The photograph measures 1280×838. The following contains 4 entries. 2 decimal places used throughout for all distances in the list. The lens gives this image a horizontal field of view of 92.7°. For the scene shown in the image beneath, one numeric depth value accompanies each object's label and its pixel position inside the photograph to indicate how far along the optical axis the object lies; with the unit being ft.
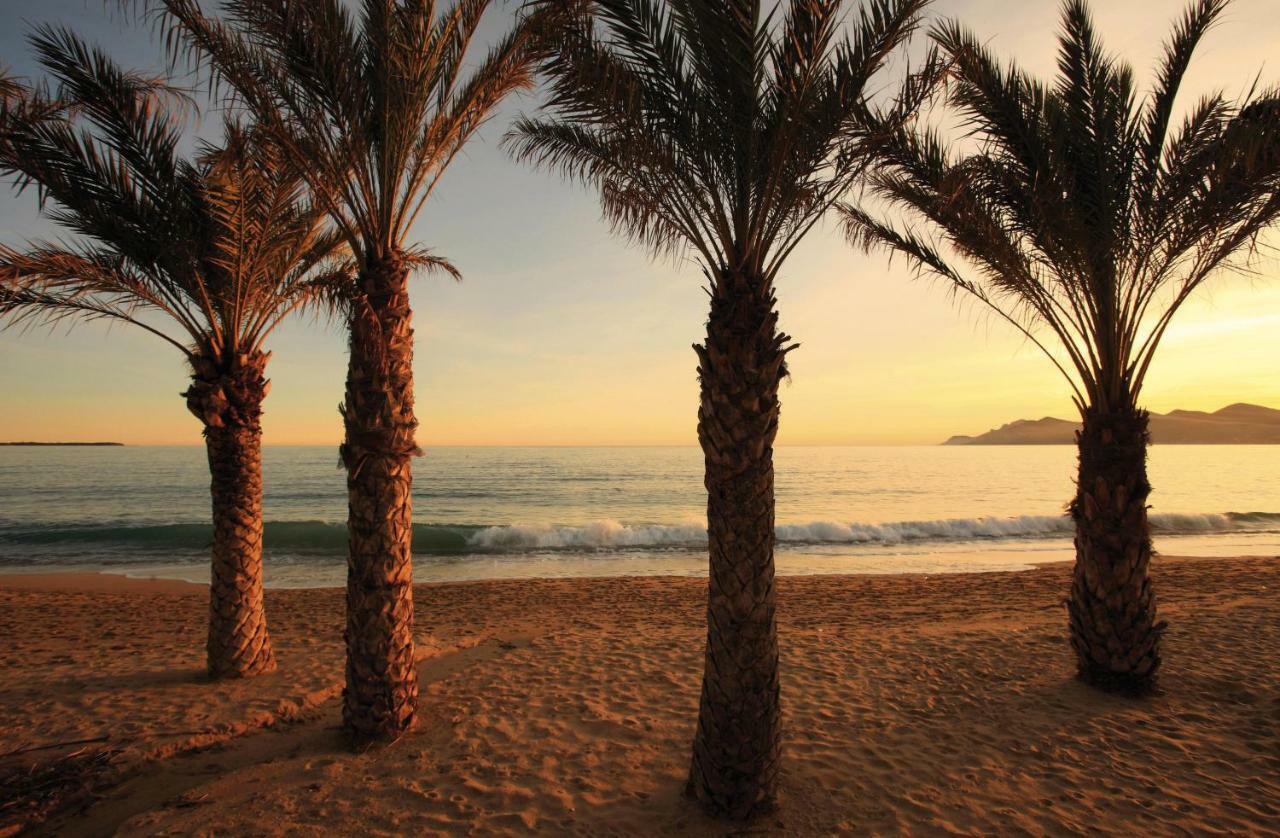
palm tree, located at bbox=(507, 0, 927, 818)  12.46
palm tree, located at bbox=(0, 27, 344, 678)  18.69
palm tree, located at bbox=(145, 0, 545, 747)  15.16
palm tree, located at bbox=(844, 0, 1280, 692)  18.52
